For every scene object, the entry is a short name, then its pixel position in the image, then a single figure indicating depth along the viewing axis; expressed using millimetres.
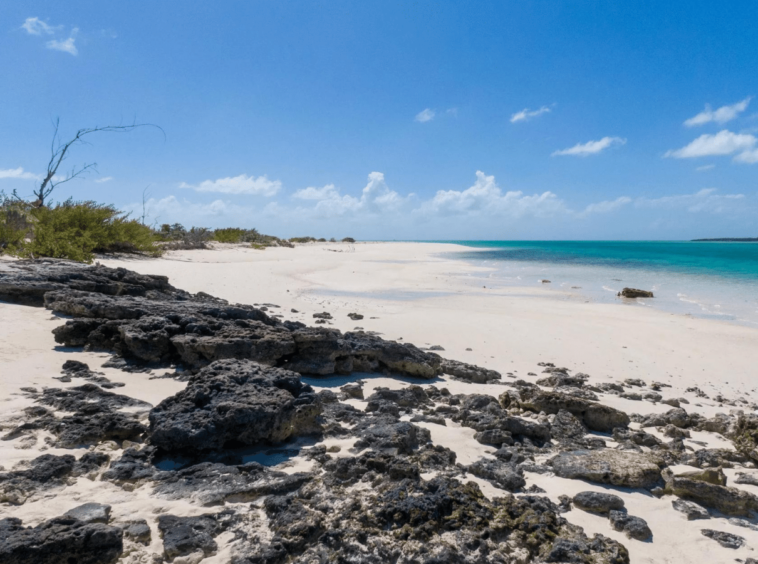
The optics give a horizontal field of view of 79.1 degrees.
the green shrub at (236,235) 41531
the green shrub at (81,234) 15570
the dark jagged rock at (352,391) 5461
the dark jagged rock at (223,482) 3061
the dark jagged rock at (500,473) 3568
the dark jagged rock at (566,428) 4734
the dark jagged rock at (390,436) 3892
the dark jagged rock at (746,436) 4508
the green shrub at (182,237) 30241
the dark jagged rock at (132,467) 3211
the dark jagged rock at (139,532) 2619
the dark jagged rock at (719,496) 3416
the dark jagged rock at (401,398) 5094
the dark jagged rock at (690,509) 3354
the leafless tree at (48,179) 15456
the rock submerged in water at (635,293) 19188
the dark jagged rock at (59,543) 2334
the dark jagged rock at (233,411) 3592
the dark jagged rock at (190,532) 2555
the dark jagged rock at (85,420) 3668
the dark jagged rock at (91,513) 2689
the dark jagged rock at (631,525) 3043
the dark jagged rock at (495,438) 4367
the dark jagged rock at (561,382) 6777
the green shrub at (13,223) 15680
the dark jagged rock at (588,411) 5211
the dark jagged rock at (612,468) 3723
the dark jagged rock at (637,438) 4762
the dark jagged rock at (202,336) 5684
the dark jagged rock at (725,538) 3016
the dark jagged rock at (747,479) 3969
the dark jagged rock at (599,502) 3316
